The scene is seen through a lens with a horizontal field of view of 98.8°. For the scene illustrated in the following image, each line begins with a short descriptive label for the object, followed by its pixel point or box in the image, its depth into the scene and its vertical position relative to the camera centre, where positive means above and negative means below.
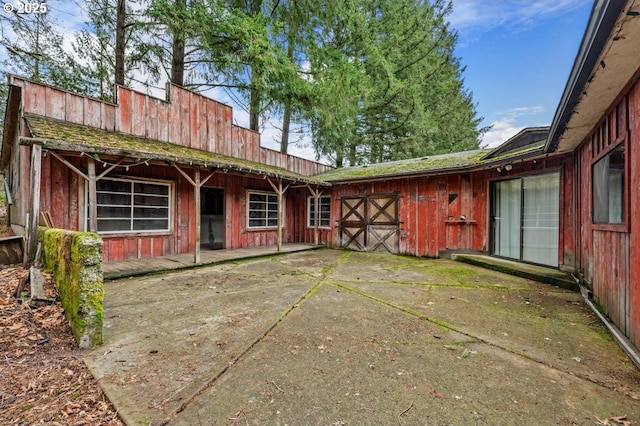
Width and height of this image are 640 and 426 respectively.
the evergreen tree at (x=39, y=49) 6.63 +4.92
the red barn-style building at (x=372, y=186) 2.76 +0.64
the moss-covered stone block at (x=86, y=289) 2.47 -0.70
